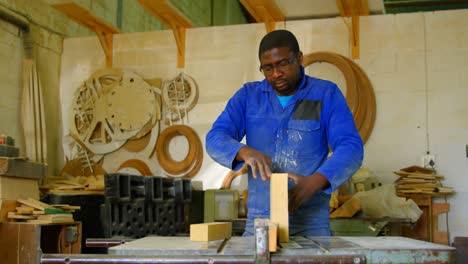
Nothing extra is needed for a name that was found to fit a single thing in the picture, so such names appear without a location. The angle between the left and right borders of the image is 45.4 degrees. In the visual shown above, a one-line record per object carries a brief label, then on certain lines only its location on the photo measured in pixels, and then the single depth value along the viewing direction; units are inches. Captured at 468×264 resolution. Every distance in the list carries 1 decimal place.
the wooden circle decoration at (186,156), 215.6
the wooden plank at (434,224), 188.1
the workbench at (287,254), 58.2
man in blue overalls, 88.3
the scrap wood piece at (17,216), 147.3
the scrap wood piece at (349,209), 165.9
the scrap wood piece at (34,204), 149.5
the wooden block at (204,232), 72.4
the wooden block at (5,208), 146.6
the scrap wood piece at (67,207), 160.9
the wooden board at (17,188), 147.6
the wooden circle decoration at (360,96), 199.3
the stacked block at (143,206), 144.3
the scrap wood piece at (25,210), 149.0
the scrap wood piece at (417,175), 187.3
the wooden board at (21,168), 146.9
